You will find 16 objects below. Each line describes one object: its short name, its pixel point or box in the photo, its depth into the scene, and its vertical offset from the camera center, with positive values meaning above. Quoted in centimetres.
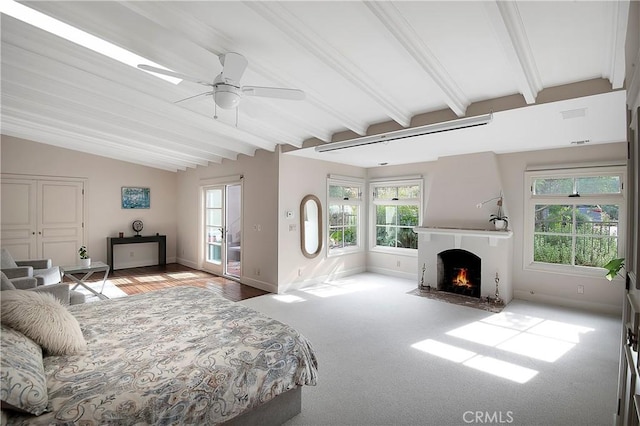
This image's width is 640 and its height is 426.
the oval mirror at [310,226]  558 -26
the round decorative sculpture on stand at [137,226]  742 -33
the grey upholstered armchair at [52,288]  278 -79
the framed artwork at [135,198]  733 +34
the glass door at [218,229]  649 -38
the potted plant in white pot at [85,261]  473 -75
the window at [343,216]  628 -8
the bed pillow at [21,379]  118 -67
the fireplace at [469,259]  471 -76
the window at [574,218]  423 -9
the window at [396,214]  624 -4
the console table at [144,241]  695 -68
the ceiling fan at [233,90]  234 +95
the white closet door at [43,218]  600 -13
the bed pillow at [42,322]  162 -59
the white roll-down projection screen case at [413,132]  309 +92
